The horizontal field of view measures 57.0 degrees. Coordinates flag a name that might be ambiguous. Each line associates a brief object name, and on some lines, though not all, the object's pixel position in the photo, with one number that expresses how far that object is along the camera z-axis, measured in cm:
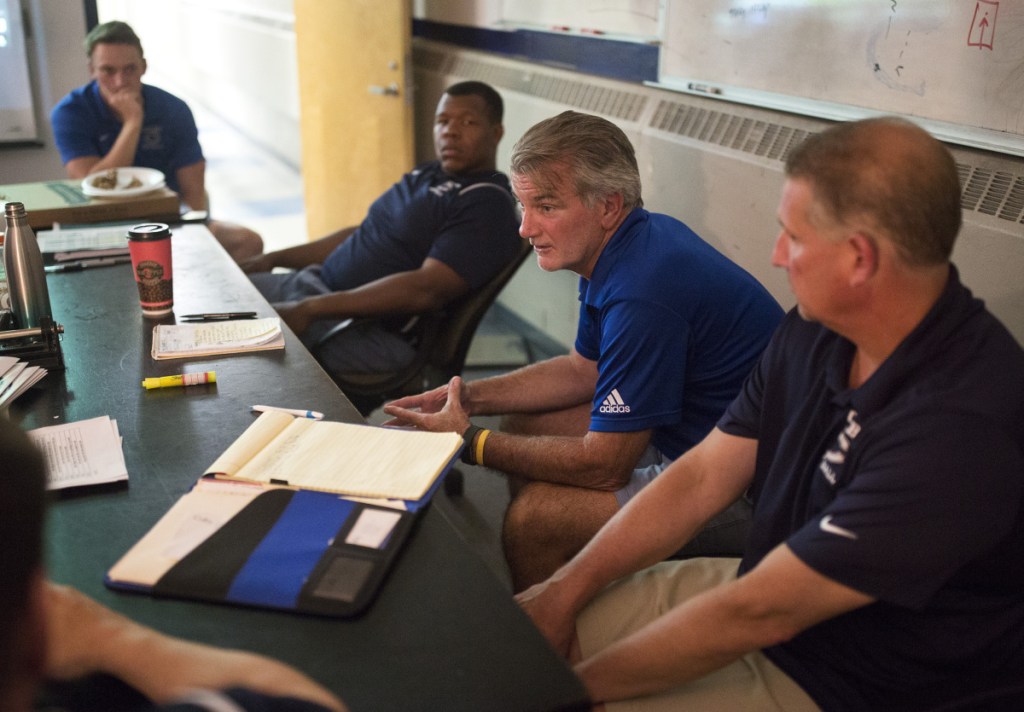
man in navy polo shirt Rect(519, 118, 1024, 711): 108
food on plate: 314
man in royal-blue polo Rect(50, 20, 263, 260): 363
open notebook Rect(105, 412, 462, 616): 111
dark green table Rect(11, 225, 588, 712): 98
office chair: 273
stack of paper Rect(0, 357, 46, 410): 165
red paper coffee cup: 205
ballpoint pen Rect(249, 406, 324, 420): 159
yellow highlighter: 172
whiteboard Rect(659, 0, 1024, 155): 192
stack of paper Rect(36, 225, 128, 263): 257
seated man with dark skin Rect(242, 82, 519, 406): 275
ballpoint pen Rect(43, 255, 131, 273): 247
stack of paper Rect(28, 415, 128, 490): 137
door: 444
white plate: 304
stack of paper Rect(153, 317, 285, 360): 191
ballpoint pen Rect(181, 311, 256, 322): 211
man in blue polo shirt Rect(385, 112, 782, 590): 179
